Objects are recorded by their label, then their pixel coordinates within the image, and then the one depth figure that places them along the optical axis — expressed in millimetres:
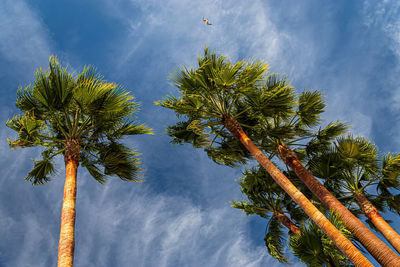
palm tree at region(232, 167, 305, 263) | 9922
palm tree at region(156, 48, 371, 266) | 7629
